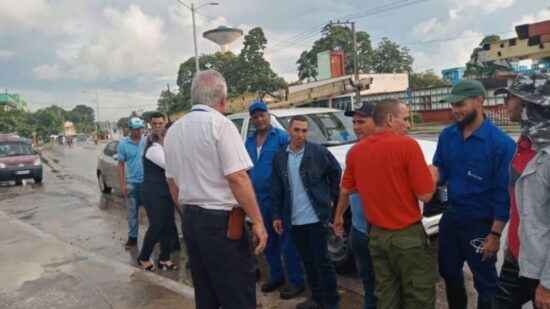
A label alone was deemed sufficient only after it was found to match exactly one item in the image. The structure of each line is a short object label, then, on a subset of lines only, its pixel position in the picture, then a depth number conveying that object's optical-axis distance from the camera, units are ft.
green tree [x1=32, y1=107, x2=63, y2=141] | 271.90
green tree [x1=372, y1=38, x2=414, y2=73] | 225.56
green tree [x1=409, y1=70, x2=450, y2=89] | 190.80
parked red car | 53.11
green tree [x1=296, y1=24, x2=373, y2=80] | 222.07
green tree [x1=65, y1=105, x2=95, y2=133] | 485.56
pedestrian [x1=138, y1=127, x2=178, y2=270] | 17.29
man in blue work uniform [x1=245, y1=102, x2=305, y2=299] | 14.46
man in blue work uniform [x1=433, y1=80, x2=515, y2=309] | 9.41
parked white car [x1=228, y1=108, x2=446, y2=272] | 15.49
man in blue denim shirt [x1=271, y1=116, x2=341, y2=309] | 12.64
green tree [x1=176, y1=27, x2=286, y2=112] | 171.12
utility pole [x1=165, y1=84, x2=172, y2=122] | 207.72
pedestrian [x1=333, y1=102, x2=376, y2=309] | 11.37
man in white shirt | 8.88
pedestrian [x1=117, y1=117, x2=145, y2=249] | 21.39
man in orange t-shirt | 9.14
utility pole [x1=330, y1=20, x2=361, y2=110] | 93.31
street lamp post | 80.07
